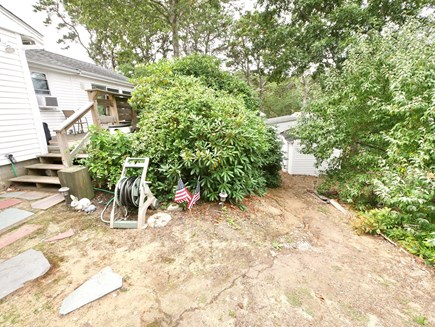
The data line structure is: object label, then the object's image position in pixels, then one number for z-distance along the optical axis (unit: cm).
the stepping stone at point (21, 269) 183
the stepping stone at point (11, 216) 277
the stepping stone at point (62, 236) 249
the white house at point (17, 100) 389
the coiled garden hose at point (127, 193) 281
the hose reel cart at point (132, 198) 275
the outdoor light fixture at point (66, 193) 315
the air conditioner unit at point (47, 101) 679
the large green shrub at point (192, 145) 316
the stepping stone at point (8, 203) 322
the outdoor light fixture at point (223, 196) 322
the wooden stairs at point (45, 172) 386
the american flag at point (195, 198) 313
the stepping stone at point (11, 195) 358
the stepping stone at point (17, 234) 244
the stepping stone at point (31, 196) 349
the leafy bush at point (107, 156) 360
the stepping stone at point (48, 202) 322
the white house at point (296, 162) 1169
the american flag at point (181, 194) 294
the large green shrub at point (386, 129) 325
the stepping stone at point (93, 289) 165
